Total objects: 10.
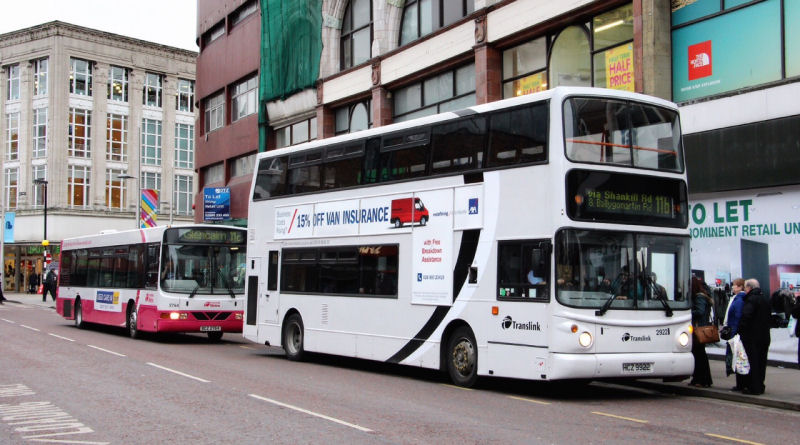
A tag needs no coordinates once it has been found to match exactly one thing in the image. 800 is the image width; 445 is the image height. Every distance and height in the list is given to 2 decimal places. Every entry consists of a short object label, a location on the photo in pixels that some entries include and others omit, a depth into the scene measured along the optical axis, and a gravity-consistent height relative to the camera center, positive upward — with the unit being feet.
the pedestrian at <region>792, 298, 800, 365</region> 44.95 -2.59
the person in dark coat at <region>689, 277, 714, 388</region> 44.37 -2.87
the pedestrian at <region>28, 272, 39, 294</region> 208.43 -4.13
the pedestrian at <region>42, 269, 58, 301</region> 169.80 -3.12
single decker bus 74.18 -1.15
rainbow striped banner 132.98 +9.13
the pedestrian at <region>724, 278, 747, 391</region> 42.34 -2.40
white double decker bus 39.83 +1.23
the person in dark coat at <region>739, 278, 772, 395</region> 41.63 -3.28
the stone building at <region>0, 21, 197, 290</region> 219.00 +35.00
